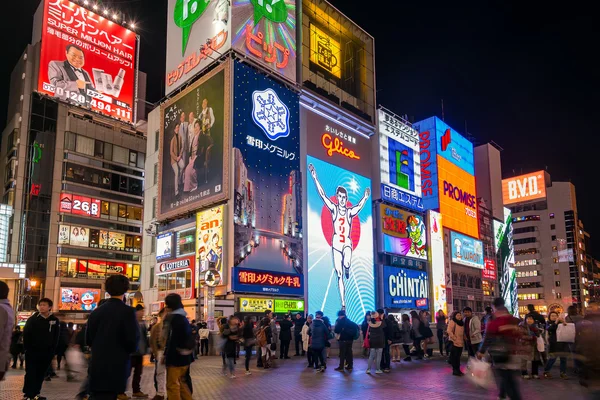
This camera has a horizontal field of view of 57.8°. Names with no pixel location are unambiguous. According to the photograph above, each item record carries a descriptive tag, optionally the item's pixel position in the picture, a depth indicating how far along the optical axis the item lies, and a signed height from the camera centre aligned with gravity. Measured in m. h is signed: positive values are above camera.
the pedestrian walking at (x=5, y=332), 5.20 -0.34
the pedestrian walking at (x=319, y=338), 15.08 -1.17
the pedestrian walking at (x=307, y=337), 16.38 -1.45
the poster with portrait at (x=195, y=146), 33.56 +9.72
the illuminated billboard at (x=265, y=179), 32.72 +7.30
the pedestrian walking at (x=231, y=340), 13.46 -1.10
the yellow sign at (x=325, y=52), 43.52 +19.75
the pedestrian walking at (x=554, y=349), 12.98 -1.32
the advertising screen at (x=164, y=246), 37.44 +3.47
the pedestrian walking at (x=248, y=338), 14.57 -1.12
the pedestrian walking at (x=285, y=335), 19.80 -1.44
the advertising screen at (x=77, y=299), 49.53 -0.23
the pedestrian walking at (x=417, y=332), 18.73 -1.29
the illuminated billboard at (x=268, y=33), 35.47 +17.73
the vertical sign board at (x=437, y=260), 50.62 +3.27
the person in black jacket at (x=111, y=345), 4.92 -0.44
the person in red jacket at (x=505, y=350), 7.27 -0.75
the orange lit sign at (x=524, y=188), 105.69 +20.88
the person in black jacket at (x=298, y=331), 21.73 -1.41
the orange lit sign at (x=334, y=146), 40.72 +11.18
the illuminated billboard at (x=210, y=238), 32.16 +3.46
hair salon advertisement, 49.75 +22.42
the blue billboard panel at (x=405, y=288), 44.03 +0.58
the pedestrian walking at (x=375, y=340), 13.93 -1.16
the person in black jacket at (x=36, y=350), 8.64 -0.84
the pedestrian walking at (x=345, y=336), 14.84 -1.10
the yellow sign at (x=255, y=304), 31.73 -0.51
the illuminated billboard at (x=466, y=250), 55.38 +4.66
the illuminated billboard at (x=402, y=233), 45.22 +5.36
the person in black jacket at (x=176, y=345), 7.08 -0.64
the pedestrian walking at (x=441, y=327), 20.06 -1.20
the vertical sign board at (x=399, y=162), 46.34 +11.68
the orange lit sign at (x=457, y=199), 54.81 +10.02
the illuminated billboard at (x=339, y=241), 37.41 +3.89
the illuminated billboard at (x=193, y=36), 35.56 +17.77
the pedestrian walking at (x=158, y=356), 9.35 -1.04
